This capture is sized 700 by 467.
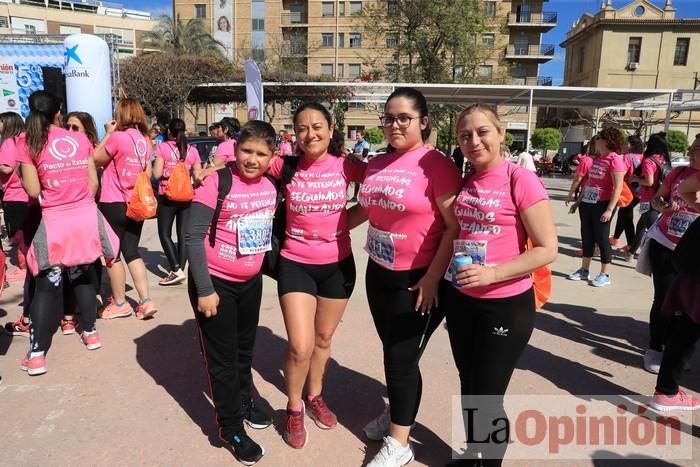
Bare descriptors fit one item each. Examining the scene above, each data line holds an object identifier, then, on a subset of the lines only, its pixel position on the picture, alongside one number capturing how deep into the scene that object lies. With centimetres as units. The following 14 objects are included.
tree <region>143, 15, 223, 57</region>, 4247
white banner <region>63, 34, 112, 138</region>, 1010
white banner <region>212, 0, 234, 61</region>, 4919
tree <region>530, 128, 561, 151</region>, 3447
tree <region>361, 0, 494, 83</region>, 2431
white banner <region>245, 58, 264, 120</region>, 734
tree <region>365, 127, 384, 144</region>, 3803
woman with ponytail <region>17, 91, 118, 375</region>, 338
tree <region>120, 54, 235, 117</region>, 2569
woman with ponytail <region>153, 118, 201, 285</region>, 544
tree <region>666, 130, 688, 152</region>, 2859
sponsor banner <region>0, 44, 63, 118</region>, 1188
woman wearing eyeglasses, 234
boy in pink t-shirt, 244
